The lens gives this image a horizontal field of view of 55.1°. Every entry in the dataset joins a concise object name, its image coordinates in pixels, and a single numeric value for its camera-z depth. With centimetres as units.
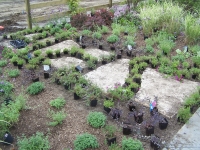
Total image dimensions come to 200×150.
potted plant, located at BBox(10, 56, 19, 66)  361
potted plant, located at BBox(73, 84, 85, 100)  279
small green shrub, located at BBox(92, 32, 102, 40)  456
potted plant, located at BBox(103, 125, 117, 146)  217
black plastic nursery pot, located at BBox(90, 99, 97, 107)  268
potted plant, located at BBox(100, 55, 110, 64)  367
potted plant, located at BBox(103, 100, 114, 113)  258
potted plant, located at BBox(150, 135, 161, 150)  213
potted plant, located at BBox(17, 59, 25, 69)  352
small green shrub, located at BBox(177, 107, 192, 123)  245
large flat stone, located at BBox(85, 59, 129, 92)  316
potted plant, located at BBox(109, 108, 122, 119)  249
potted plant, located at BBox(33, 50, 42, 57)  382
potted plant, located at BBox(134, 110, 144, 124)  242
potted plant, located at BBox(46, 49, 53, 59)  385
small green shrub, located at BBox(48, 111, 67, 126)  236
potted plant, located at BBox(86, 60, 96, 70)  350
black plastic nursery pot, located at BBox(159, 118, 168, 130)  236
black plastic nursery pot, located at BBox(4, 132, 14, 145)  215
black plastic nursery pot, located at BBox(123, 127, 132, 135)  228
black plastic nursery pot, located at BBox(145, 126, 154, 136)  226
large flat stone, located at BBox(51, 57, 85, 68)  360
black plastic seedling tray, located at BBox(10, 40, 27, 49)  426
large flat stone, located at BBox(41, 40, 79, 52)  424
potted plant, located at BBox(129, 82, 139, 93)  296
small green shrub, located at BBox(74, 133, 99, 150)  210
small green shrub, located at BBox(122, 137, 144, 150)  206
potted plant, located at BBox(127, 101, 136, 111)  261
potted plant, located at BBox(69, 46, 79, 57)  390
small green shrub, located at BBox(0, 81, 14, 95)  290
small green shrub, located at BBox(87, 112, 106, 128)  237
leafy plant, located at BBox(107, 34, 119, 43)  442
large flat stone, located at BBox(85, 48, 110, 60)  399
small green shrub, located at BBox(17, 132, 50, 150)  203
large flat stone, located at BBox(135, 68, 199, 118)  272
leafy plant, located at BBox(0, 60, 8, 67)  360
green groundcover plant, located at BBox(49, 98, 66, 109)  265
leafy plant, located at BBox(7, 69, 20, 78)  331
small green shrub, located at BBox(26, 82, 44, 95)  288
